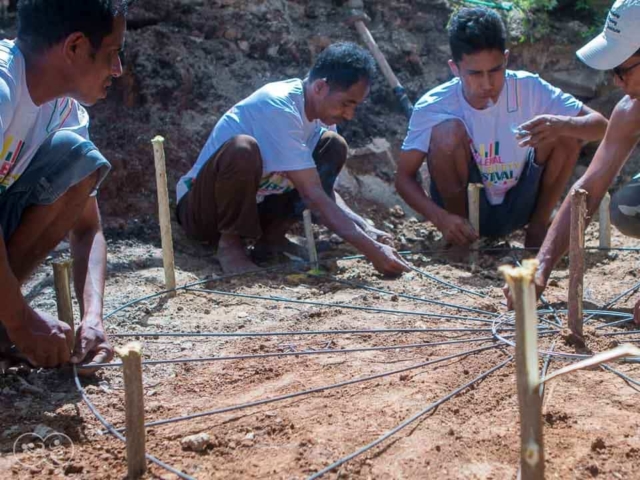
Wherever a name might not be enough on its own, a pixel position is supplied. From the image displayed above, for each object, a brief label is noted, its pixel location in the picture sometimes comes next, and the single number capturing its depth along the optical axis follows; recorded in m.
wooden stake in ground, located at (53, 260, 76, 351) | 2.43
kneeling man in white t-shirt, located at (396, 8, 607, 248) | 4.04
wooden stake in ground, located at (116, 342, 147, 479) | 1.80
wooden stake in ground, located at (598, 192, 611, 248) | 4.11
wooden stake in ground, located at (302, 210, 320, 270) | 4.08
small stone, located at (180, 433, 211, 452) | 2.09
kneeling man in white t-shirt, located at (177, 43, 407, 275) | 3.91
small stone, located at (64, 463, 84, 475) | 2.02
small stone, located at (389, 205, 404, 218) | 5.18
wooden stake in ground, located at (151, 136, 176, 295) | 3.48
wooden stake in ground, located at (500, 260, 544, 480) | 1.46
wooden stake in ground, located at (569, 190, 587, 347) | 2.46
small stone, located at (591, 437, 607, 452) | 1.99
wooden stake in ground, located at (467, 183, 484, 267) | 4.08
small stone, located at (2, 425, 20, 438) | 2.21
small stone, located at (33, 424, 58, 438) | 2.20
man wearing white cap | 2.78
